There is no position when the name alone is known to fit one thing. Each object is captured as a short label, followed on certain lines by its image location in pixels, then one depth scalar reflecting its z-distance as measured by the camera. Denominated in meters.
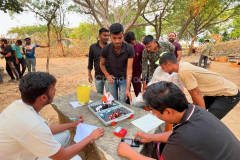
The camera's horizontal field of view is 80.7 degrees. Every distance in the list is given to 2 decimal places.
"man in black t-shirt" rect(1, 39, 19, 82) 5.11
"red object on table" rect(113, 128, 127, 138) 1.40
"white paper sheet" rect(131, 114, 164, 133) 1.53
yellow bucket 2.02
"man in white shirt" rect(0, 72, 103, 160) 0.99
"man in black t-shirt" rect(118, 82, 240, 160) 0.82
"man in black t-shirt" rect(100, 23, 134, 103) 2.27
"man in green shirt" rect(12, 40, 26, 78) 5.18
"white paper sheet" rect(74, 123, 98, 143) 1.48
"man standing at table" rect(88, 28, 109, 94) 2.82
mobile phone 1.27
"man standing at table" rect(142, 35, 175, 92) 2.63
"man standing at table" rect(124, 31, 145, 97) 3.05
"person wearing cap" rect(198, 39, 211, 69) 7.10
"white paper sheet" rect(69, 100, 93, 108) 2.11
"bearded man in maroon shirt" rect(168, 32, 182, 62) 3.63
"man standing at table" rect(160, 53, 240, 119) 1.76
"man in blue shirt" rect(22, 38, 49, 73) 5.21
